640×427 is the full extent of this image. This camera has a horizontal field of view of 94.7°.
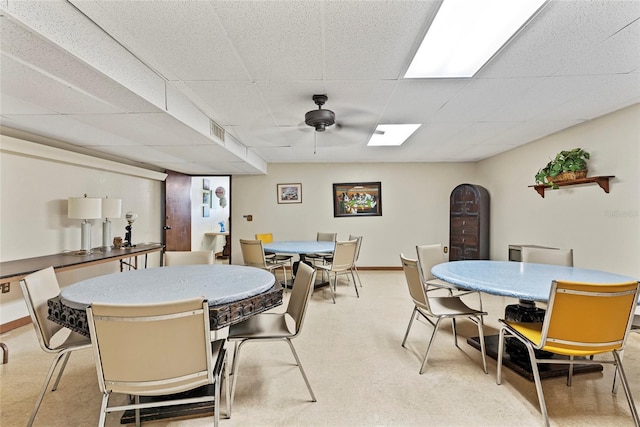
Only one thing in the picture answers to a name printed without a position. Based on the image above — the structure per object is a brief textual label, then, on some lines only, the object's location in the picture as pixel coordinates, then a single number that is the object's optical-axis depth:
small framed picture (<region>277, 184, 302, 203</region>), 6.41
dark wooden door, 5.73
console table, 2.59
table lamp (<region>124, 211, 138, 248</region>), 4.54
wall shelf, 3.21
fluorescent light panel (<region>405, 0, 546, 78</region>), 1.59
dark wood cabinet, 5.39
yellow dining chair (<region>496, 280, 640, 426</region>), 1.63
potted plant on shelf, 3.46
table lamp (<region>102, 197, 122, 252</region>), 4.05
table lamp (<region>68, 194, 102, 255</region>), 3.54
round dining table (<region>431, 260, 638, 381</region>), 2.00
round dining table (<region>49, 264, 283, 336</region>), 1.56
